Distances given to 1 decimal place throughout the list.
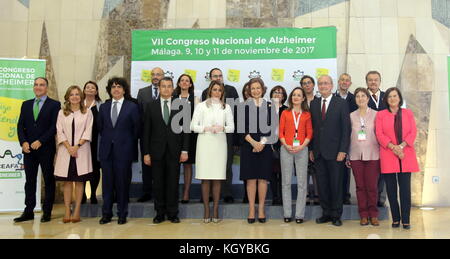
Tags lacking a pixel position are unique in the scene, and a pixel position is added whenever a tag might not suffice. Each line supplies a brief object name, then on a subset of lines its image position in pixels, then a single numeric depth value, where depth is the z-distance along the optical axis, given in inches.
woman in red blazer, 162.4
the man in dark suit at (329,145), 160.1
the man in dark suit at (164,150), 163.6
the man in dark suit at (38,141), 172.1
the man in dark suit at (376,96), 180.5
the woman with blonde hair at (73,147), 167.2
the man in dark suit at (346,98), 183.8
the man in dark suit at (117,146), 164.1
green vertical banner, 195.5
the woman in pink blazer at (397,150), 153.3
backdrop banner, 209.6
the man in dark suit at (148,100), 189.8
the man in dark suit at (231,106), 175.2
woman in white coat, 161.6
